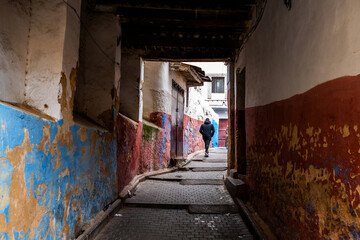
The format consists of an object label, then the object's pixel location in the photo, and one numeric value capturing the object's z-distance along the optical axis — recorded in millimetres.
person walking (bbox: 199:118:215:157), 12039
